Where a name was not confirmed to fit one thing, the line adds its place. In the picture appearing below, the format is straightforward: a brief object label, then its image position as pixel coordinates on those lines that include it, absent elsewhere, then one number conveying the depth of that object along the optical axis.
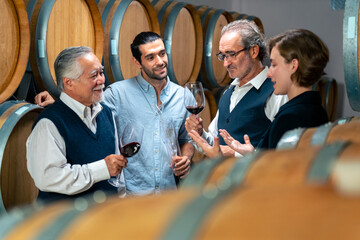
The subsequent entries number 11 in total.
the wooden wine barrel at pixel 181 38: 4.11
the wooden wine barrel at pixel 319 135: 1.27
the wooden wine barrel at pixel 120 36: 3.56
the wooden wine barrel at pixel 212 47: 4.64
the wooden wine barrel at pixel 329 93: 7.59
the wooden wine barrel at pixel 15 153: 2.56
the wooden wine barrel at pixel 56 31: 2.91
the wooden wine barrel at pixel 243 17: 5.44
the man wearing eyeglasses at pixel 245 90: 3.08
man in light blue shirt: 3.18
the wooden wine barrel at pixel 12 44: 2.62
